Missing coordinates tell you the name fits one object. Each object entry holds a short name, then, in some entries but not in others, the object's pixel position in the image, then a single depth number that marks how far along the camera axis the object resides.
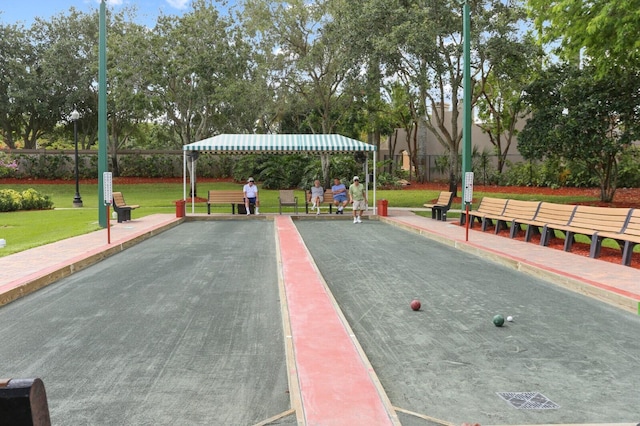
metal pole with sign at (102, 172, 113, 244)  11.52
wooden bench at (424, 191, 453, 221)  17.45
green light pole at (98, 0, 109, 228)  14.49
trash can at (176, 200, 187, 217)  18.33
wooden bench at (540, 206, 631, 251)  9.52
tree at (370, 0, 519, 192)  19.00
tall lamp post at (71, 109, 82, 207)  24.31
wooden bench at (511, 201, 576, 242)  11.27
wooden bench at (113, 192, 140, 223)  16.42
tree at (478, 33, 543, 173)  19.33
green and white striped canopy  19.77
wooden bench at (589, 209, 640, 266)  8.56
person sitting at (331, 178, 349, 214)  20.67
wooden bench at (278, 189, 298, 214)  20.56
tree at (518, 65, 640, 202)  20.25
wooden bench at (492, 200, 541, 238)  12.64
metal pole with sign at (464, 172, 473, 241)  12.09
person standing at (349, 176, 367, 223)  17.97
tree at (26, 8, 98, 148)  36.66
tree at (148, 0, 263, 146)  27.16
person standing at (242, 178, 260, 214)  20.04
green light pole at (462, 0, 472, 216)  15.82
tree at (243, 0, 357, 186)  26.19
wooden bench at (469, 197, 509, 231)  14.27
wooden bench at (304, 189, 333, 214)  21.47
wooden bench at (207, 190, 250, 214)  20.72
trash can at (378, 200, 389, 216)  19.55
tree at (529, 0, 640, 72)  12.88
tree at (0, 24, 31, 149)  36.25
